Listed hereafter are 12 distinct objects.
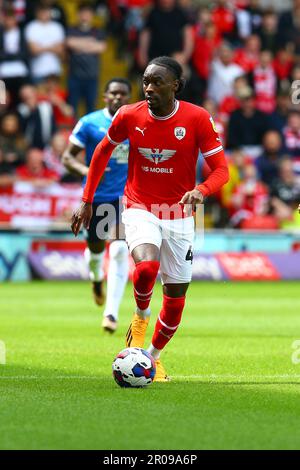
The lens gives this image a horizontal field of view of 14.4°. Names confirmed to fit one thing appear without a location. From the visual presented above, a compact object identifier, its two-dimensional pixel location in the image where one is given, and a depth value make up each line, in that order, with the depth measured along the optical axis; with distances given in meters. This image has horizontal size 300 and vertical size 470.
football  9.15
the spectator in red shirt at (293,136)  25.73
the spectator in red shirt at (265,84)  26.28
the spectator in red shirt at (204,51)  25.88
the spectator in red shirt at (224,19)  26.88
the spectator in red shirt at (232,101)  25.39
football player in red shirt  9.65
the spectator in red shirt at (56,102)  24.08
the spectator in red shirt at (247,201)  23.52
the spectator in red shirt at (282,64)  27.28
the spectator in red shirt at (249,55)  26.30
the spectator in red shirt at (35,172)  22.19
